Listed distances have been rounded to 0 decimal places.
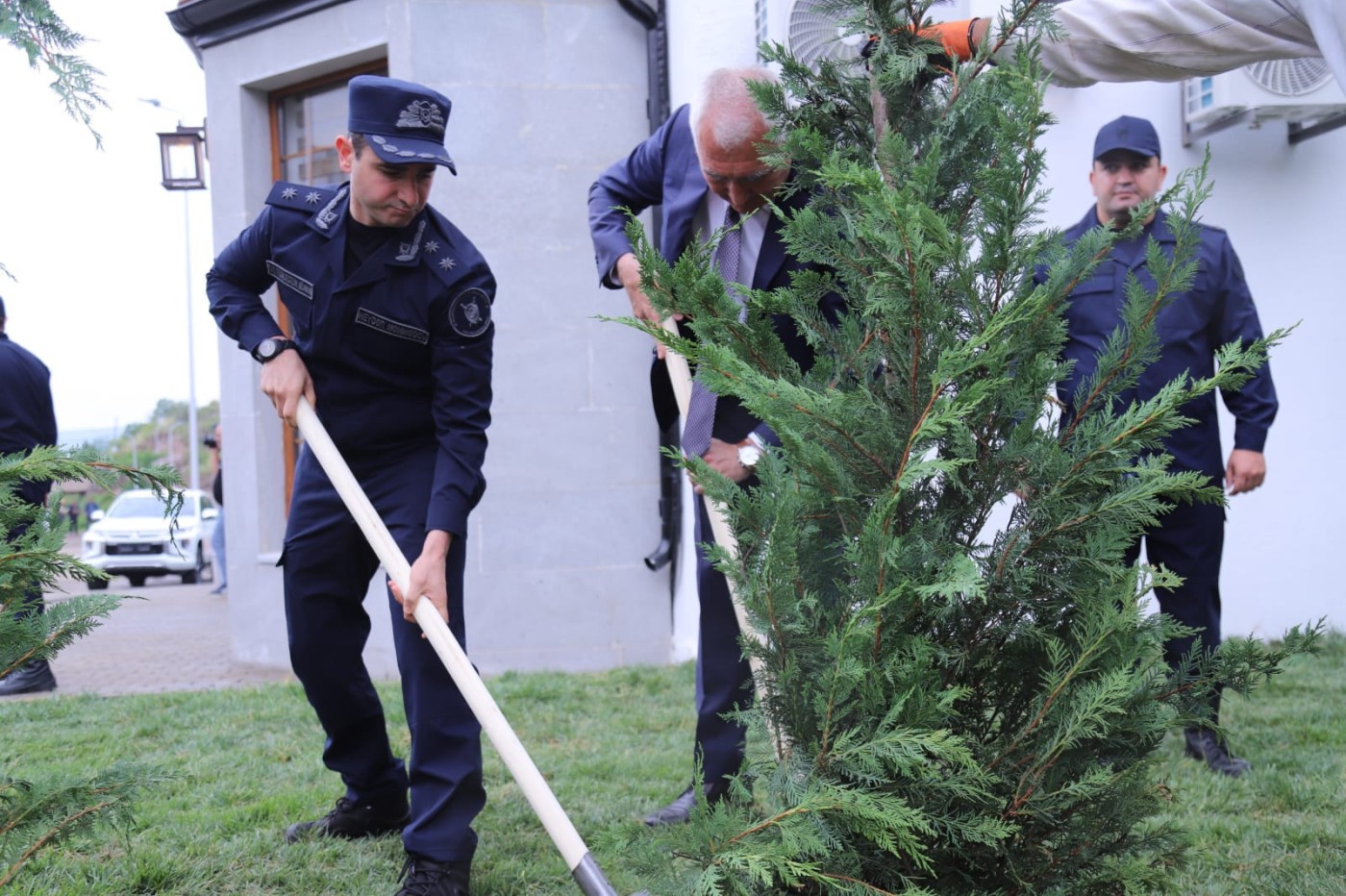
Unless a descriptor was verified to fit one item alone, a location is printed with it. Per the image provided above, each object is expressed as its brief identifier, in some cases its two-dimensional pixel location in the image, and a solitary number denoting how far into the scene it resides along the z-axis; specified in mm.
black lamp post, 9844
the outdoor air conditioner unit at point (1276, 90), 5996
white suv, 19469
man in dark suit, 2918
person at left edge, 6156
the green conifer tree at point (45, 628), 2125
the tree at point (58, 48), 2725
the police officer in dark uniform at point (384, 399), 3029
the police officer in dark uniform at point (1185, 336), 4125
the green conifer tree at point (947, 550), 1844
